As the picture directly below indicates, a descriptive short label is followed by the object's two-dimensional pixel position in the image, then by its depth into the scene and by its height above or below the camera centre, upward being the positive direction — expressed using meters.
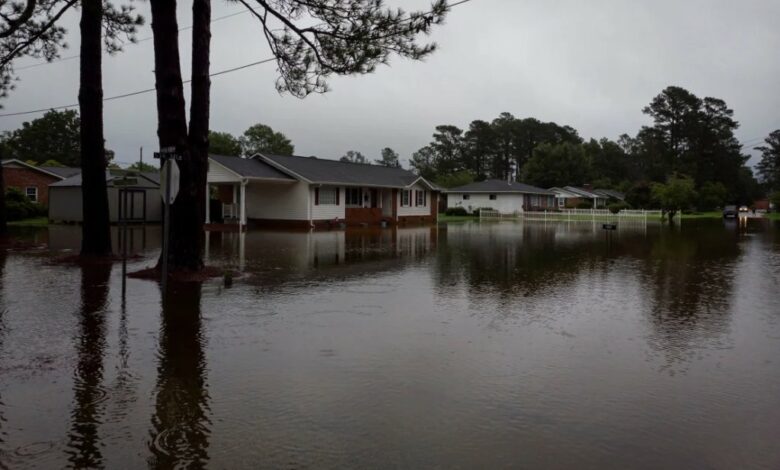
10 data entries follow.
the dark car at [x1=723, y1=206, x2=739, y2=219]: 65.30 +1.67
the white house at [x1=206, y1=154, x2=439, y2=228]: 32.84 +2.19
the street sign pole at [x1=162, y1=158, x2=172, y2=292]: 9.69 +0.16
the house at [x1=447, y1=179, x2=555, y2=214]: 59.72 +3.31
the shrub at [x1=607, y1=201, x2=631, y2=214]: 50.28 +1.71
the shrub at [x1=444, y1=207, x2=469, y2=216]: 58.31 +1.76
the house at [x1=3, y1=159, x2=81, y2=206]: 42.22 +3.65
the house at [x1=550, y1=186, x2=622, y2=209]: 73.94 +3.87
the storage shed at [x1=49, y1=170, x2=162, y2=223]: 34.84 +1.74
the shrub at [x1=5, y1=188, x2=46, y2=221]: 36.66 +1.49
